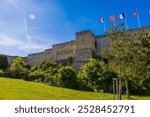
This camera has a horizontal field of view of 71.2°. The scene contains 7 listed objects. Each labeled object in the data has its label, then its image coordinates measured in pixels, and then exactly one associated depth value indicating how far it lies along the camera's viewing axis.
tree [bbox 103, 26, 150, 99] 6.20
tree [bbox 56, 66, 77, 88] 12.44
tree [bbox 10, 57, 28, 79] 15.69
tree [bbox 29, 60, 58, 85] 14.51
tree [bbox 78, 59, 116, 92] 12.73
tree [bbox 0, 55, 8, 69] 24.49
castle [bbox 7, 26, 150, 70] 19.68
